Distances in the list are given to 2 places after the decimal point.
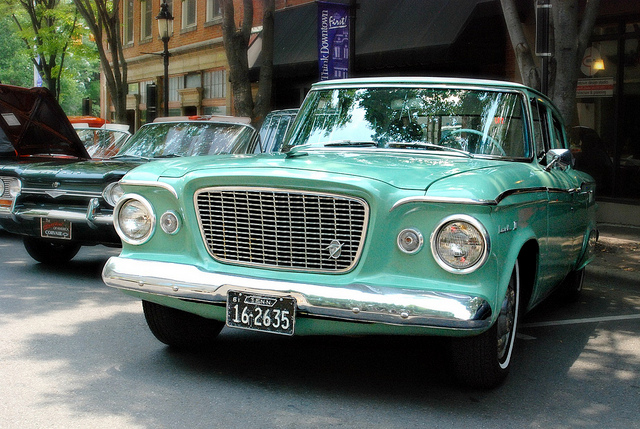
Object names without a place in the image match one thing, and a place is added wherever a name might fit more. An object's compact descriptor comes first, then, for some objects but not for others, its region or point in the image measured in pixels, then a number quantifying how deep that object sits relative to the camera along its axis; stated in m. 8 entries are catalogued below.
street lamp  19.77
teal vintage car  4.15
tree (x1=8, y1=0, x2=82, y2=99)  26.83
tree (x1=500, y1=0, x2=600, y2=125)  9.91
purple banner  14.35
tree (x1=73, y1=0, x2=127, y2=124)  21.78
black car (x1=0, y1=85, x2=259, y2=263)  7.88
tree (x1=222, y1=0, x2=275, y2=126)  14.49
